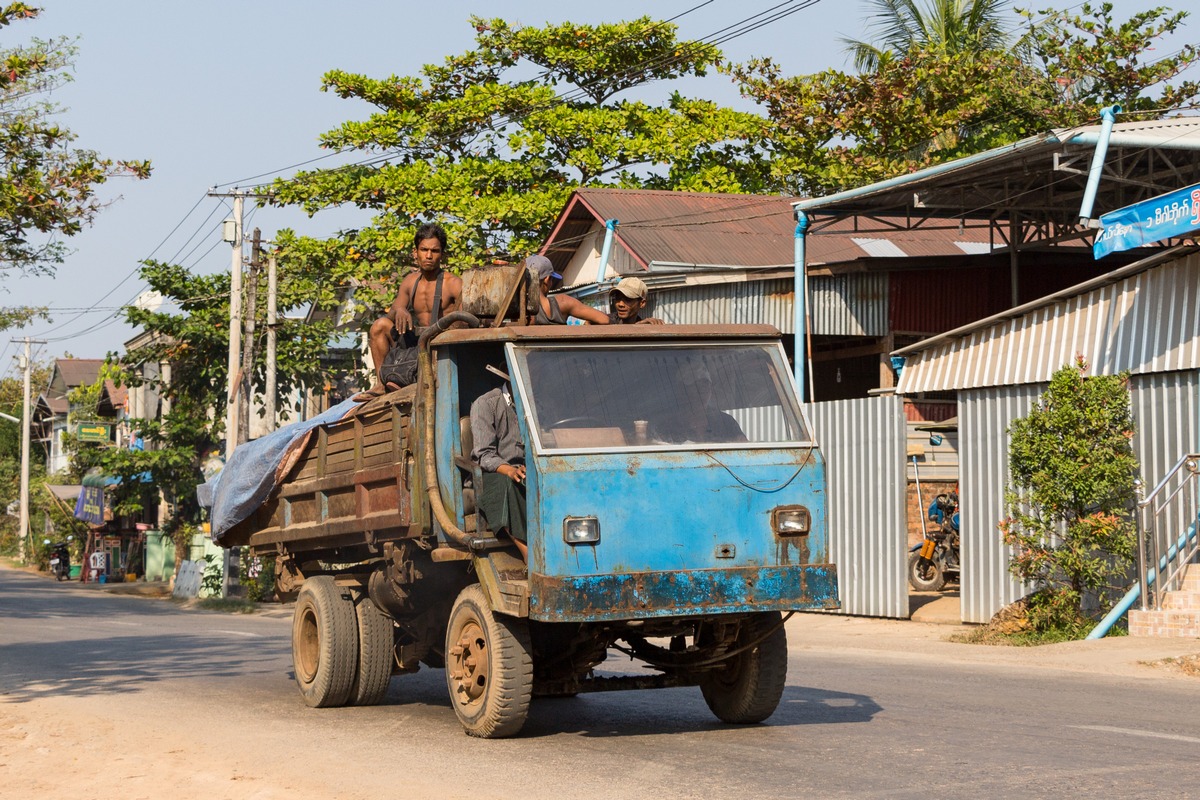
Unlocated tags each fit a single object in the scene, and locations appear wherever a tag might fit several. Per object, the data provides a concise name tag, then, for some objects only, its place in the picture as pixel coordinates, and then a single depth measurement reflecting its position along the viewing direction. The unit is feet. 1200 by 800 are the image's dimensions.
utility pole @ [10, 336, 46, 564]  216.74
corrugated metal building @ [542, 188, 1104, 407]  86.94
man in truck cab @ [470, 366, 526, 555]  27.09
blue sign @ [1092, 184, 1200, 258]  50.24
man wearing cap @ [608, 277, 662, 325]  30.35
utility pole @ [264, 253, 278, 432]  110.63
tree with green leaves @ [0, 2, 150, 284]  73.00
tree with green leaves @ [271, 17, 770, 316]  119.44
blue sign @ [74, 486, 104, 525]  177.78
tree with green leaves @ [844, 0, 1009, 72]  130.62
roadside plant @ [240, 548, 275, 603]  103.96
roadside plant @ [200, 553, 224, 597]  114.83
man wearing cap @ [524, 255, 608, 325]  30.16
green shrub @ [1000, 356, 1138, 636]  52.47
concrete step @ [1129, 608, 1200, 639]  49.29
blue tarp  37.91
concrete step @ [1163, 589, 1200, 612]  50.13
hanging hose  28.17
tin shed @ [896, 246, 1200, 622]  52.37
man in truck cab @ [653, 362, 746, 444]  27.71
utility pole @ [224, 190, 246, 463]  105.88
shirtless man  32.27
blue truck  26.30
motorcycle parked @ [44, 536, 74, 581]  171.63
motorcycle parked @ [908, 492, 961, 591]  76.13
